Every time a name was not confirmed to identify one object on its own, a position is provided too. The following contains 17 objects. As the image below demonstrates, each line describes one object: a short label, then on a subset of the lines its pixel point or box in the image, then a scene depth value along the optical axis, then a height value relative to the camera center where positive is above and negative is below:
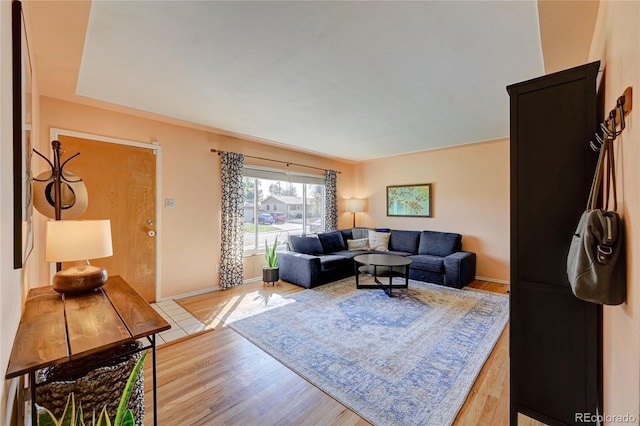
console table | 0.99 -0.52
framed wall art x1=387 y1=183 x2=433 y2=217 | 5.38 +0.24
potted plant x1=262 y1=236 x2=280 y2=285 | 4.39 -0.94
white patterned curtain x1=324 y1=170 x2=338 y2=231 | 6.02 +0.27
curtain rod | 4.14 +0.96
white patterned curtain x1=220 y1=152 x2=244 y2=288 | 4.18 -0.10
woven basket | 1.15 -0.77
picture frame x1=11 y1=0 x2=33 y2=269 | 1.01 +0.28
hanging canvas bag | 0.93 -0.18
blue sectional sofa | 4.25 -0.79
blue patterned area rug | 1.82 -1.25
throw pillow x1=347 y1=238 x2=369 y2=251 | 5.48 -0.67
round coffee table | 3.92 -0.76
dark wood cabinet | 1.29 -0.19
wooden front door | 3.06 +0.18
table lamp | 1.42 -0.20
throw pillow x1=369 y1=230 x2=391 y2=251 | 5.46 -0.60
